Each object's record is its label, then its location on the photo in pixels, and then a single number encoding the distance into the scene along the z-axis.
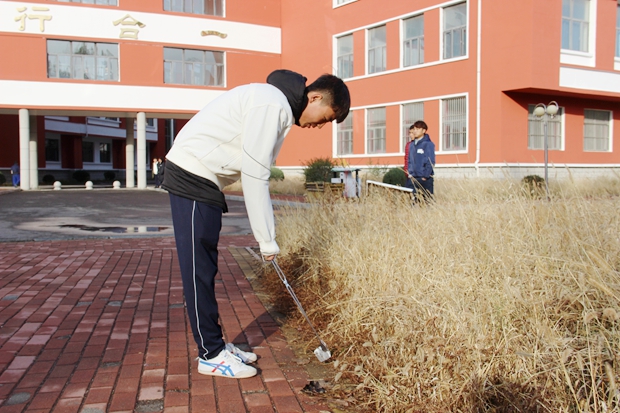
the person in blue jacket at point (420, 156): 10.09
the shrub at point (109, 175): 49.28
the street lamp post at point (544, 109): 19.79
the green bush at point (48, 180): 41.22
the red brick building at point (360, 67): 21.20
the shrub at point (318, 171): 21.72
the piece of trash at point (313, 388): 3.19
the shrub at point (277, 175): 27.17
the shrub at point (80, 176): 44.56
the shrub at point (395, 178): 16.91
